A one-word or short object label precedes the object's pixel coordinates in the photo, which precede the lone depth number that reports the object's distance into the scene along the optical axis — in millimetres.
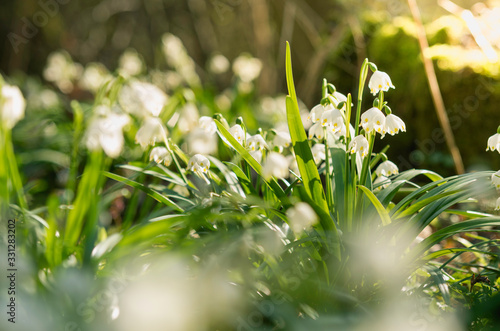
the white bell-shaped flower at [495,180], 1200
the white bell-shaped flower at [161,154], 1284
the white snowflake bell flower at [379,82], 1218
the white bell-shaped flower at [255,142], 1261
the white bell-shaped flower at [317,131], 1263
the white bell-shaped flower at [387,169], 1262
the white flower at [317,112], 1223
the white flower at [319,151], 1310
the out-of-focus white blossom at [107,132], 1147
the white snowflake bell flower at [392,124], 1215
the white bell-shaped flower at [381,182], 1275
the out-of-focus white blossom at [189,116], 1266
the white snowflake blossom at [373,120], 1198
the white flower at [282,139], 1287
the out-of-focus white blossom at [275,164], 1151
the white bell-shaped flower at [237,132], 1249
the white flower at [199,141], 1144
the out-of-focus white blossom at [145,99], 1170
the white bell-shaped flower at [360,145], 1206
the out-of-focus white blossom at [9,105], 1323
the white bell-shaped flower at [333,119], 1201
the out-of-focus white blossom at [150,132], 1200
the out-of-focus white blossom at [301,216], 1121
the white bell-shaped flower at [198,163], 1233
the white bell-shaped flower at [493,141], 1225
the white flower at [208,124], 1244
